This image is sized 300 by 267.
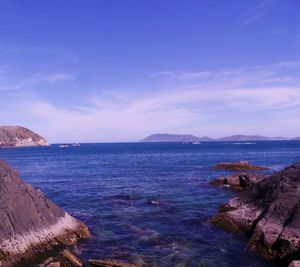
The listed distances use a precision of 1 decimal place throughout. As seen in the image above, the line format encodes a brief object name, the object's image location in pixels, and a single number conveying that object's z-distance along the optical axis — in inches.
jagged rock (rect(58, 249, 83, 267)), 597.2
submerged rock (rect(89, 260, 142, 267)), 572.6
